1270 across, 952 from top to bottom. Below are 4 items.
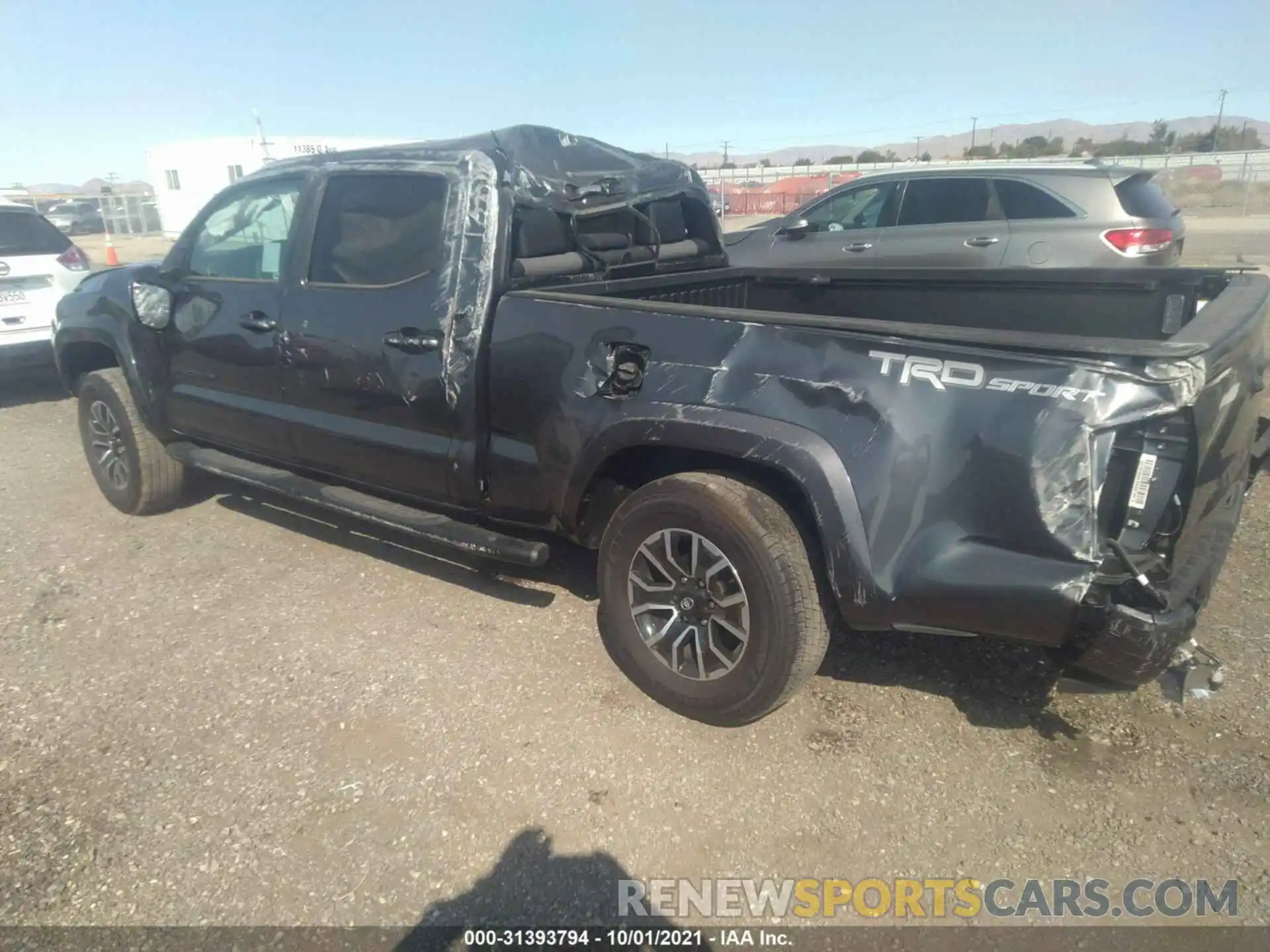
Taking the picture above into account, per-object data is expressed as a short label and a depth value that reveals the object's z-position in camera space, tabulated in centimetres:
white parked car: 723
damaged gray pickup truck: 219
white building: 3080
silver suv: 718
